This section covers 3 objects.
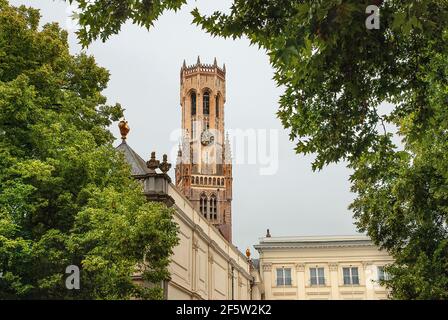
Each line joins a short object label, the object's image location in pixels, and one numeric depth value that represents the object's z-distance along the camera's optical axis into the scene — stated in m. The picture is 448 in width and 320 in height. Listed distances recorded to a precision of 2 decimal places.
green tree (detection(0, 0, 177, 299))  17.61
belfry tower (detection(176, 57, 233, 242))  108.49
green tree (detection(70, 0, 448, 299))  7.19
